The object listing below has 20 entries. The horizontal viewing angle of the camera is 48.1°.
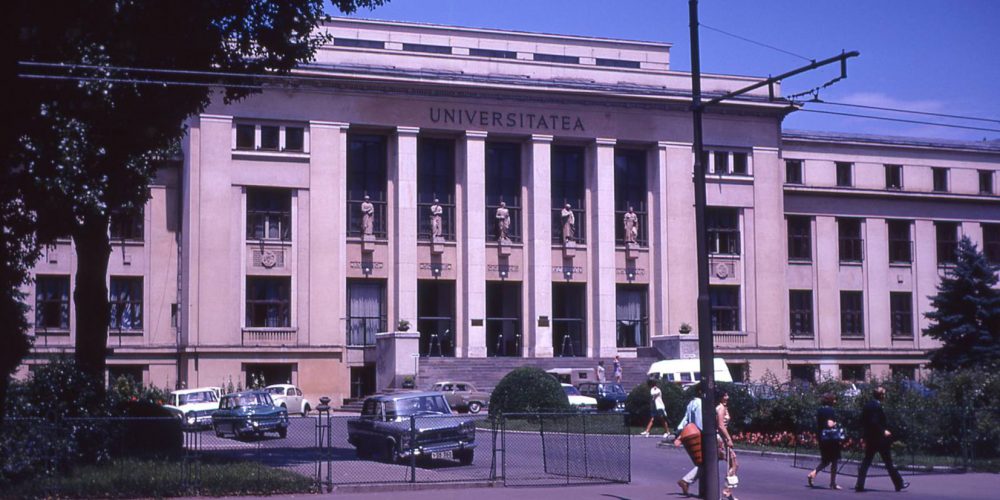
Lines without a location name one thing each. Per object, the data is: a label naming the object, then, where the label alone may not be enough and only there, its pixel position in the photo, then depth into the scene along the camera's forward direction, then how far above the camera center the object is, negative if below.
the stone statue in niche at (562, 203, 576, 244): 59.56 +4.64
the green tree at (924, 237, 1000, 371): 47.84 -0.20
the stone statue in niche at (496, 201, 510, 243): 58.34 +4.56
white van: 48.66 -2.68
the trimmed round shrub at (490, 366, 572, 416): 37.06 -2.80
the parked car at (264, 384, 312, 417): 48.48 -3.75
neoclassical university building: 54.69 +4.27
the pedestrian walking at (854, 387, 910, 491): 21.16 -2.48
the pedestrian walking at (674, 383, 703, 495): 20.45 -2.08
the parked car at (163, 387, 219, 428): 43.32 -3.58
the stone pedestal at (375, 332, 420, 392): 52.75 -2.23
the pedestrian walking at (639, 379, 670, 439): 33.56 -2.98
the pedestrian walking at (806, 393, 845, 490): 21.41 -2.47
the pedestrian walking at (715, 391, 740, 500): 19.58 -2.56
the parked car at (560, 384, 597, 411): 44.84 -3.62
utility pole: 18.34 -0.04
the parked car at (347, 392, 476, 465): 25.05 -2.71
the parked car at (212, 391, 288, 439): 31.97 -3.21
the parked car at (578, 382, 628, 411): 46.28 -3.52
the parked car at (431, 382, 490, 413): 47.91 -3.73
